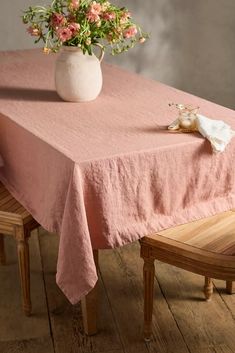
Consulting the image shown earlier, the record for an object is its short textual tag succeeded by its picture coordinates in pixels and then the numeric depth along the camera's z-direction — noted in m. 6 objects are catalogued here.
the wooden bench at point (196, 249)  1.90
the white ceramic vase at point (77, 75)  2.29
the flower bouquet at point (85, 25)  2.16
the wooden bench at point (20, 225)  2.18
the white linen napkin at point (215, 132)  2.01
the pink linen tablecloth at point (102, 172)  1.89
